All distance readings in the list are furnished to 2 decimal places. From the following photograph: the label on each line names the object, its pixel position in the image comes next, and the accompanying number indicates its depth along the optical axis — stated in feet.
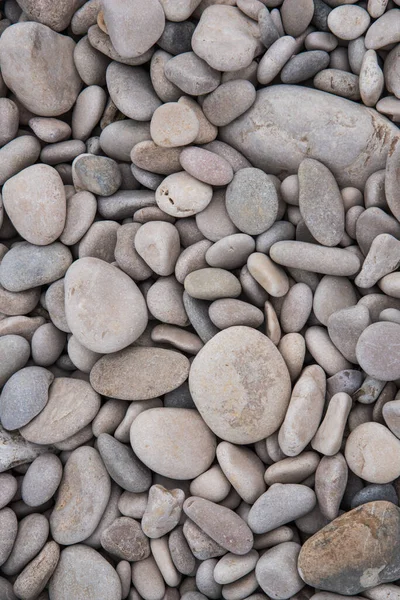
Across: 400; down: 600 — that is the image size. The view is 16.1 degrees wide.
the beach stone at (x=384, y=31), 2.54
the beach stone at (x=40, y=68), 2.58
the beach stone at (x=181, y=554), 2.47
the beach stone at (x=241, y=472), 2.47
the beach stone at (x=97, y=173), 2.60
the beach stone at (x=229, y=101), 2.56
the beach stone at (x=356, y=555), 2.37
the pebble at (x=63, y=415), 2.54
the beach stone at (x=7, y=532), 2.47
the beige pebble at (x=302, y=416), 2.45
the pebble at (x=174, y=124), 2.56
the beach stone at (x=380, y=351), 2.44
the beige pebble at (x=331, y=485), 2.43
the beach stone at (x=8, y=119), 2.64
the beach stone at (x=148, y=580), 2.48
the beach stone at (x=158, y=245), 2.55
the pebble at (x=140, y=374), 2.53
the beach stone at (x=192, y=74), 2.55
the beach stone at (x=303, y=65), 2.56
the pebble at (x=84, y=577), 2.46
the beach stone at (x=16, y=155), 2.62
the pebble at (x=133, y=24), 2.53
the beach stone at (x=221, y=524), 2.43
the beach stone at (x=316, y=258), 2.51
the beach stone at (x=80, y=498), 2.50
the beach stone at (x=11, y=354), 2.56
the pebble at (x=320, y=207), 2.53
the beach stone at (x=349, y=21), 2.56
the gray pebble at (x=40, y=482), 2.51
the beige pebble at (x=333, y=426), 2.44
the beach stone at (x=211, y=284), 2.51
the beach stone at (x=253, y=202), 2.56
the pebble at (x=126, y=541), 2.48
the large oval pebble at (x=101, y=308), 2.52
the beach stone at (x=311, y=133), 2.56
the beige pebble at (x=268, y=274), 2.52
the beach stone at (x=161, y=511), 2.46
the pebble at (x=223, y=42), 2.53
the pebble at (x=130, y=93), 2.60
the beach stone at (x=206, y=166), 2.57
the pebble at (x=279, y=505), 2.43
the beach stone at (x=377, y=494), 2.43
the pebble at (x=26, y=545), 2.49
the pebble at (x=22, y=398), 2.53
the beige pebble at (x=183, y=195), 2.57
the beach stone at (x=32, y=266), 2.59
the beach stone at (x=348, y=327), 2.48
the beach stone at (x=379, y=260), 2.49
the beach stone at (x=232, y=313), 2.52
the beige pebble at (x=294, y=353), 2.52
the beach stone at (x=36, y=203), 2.59
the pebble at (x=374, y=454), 2.42
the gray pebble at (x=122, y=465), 2.50
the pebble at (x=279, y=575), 2.40
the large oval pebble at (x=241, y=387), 2.49
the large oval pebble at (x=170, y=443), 2.49
